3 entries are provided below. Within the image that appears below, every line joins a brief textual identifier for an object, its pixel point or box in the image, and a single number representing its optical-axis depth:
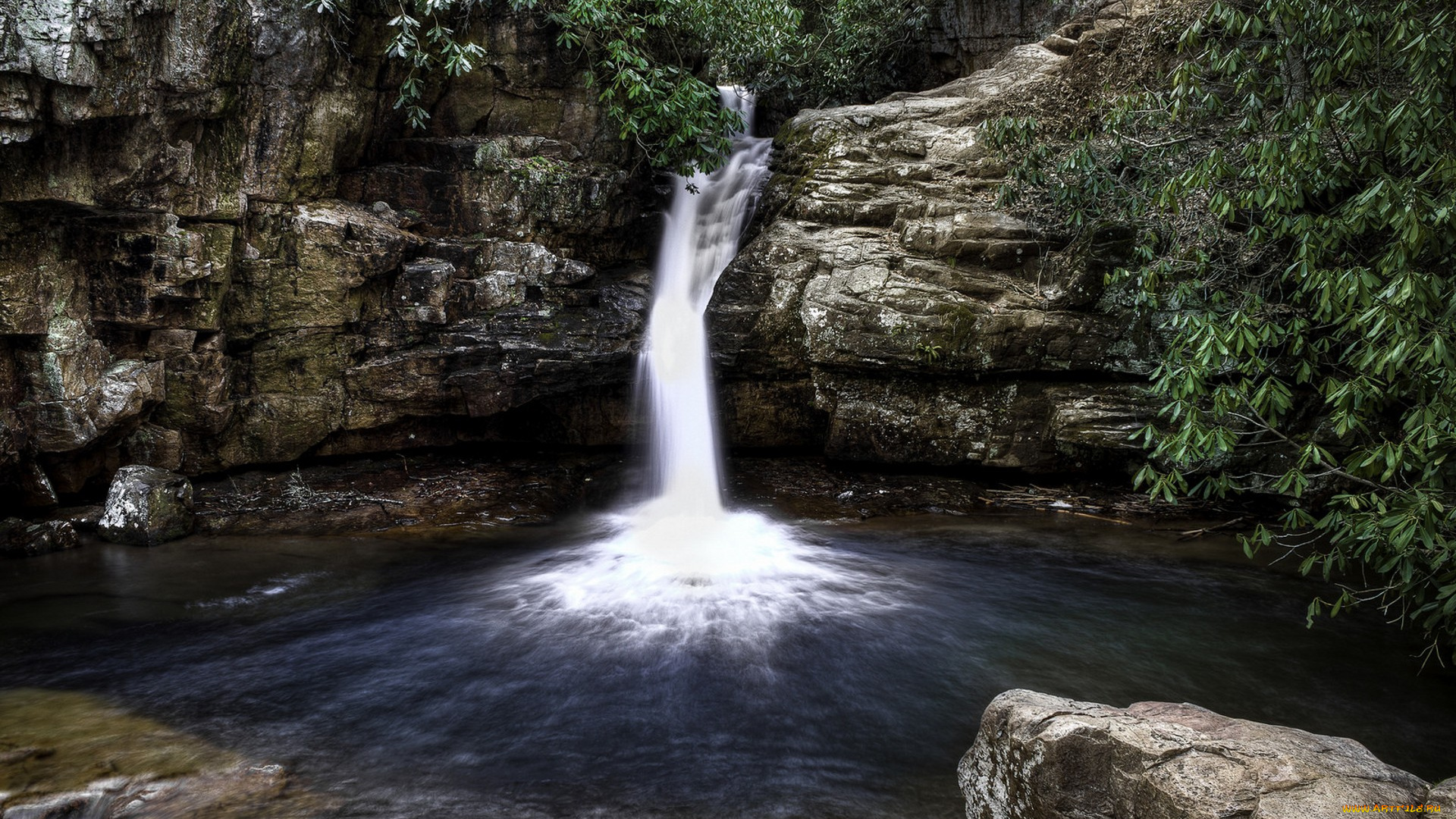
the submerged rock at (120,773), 3.90
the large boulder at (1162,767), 2.85
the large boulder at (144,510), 7.90
